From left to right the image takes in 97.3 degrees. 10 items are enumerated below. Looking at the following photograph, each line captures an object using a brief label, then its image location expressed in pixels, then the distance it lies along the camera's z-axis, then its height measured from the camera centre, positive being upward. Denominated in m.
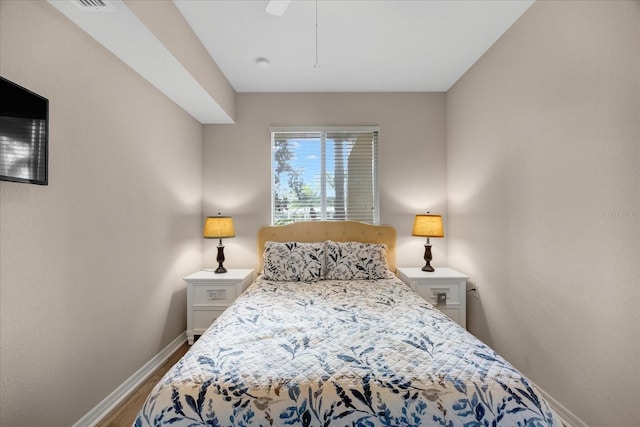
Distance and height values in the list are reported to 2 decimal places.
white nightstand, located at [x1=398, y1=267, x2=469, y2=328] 2.75 -0.75
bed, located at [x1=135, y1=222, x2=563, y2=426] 1.01 -0.64
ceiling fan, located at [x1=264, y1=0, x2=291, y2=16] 1.47 +1.11
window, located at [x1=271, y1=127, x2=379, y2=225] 3.32 +0.44
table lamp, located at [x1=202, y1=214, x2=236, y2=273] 2.92 -0.17
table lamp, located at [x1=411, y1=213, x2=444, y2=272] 2.91 -0.13
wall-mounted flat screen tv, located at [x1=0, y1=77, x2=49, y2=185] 1.16 +0.34
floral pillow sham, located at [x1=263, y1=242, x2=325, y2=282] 2.66 -0.46
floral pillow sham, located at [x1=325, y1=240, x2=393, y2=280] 2.70 -0.46
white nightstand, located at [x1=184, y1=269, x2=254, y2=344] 2.77 -0.85
